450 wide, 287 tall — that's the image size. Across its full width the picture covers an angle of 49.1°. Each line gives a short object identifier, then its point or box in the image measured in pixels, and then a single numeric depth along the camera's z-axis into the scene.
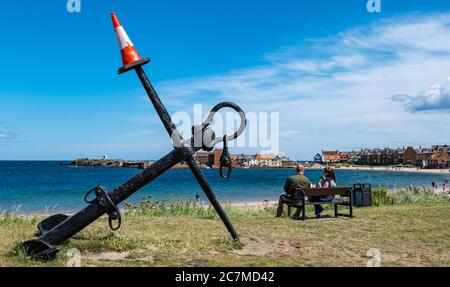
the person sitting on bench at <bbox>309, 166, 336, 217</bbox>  13.69
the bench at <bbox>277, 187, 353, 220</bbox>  11.72
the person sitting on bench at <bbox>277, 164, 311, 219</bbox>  12.01
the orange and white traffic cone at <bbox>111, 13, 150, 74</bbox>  6.08
